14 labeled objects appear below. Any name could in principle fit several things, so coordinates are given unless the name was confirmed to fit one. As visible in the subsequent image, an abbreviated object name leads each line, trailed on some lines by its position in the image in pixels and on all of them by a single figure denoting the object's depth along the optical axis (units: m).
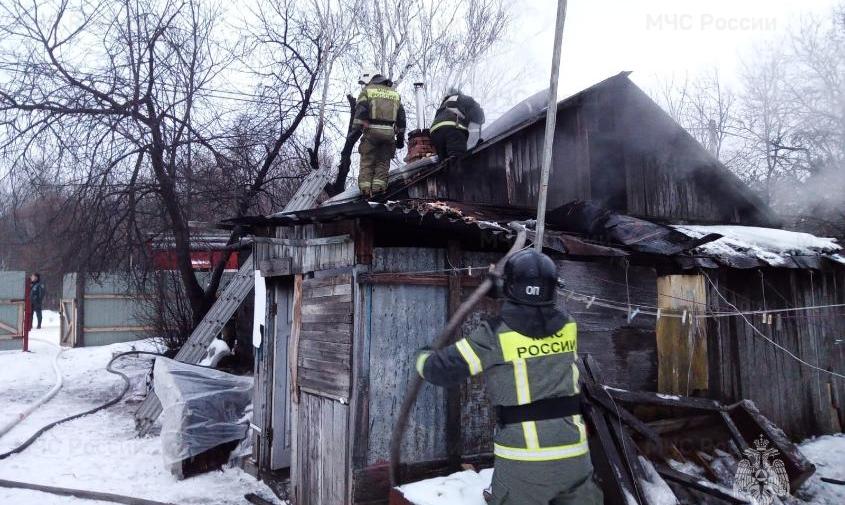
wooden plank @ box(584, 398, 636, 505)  4.32
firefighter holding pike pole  3.15
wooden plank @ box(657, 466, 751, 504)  4.93
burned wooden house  5.39
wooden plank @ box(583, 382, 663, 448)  4.79
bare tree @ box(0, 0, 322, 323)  10.22
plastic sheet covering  7.19
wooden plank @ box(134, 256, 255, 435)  10.05
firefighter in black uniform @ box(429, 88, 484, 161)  7.11
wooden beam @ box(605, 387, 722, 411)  5.40
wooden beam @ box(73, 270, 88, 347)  16.73
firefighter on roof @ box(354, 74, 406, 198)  6.67
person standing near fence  18.15
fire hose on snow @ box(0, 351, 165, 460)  7.74
